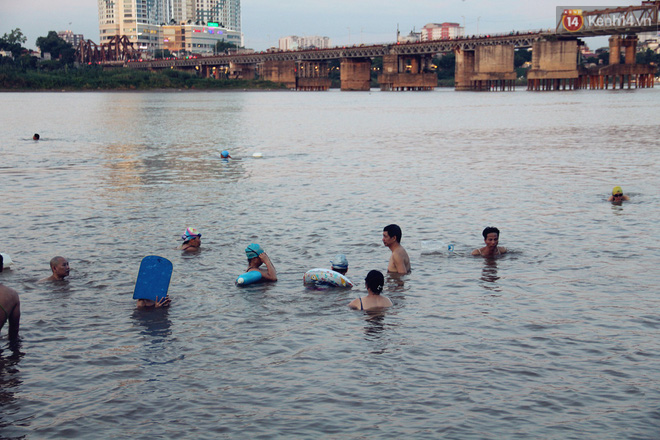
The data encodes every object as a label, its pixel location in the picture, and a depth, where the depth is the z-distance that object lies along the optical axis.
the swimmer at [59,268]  14.46
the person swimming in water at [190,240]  17.47
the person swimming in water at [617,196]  23.25
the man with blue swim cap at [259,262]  14.63
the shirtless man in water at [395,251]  15.02
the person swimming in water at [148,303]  12.98
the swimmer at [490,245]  16.36
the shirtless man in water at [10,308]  10.53
